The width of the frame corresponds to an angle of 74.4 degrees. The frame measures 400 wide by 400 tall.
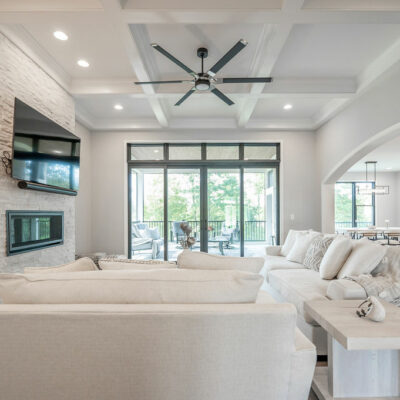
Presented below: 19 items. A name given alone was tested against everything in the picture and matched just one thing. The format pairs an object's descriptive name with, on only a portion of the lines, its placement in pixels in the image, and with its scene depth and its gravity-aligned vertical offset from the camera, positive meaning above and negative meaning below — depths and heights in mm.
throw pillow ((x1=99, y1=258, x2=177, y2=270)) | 1611 -397
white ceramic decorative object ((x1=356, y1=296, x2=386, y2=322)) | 1486 -632
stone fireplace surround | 2688 +970
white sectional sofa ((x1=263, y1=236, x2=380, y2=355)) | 2109 -867
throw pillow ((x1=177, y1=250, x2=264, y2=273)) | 1573 -366
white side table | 1535 -997
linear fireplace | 2777 -352
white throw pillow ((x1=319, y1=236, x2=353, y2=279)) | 2717 -580
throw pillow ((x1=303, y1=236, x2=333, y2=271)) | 3215 -628
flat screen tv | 2809 +617
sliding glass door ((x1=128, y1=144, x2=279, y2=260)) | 5715 +163
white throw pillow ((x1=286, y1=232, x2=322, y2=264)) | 3717 -651
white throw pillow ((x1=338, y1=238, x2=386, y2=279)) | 2414 -535
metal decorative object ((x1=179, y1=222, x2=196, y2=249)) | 3786 -572
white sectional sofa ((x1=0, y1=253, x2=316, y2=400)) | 1110 -644
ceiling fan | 2570 +1380
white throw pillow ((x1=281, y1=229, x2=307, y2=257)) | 4297 -684
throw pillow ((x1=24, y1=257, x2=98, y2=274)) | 1497 -394
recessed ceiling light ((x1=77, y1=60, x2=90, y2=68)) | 3417 +1811
